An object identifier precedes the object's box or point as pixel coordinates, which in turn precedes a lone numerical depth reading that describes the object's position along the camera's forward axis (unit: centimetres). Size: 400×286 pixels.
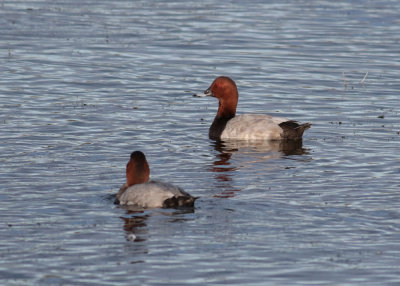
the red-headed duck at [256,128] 1844
